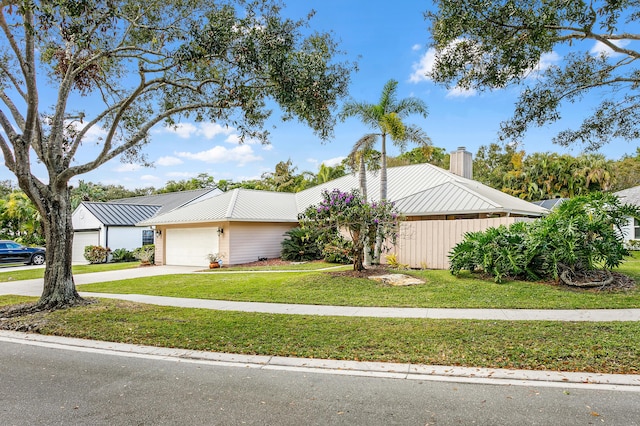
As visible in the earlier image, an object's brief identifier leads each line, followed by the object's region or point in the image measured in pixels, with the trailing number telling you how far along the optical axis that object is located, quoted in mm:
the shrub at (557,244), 9797
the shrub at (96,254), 24000
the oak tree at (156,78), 7582
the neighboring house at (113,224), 25156
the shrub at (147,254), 22156
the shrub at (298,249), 19594
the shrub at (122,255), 24938
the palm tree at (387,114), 14477
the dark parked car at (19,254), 23328
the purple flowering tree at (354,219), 12055
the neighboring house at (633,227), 22900
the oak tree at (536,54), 7020
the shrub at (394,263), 14422
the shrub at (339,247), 12539
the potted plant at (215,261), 18981
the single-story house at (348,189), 14844
